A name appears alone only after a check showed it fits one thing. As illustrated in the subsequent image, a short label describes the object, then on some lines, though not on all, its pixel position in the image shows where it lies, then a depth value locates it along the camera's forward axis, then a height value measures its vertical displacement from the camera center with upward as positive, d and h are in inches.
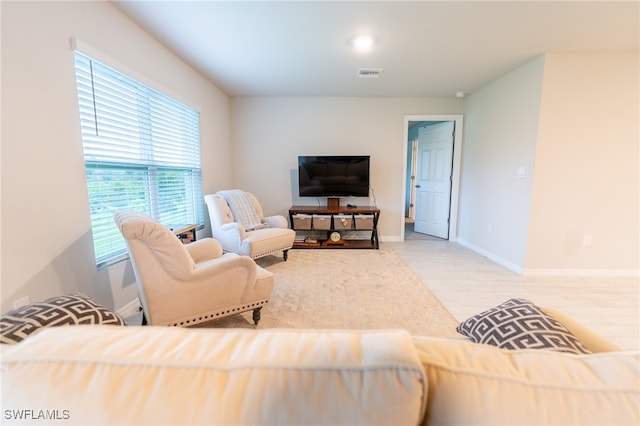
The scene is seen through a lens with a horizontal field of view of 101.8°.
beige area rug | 78.1 -41.4
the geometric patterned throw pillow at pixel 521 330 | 31.1 -18.9
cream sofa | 14.7 -12.0
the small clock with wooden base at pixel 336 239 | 162.7 -35.1
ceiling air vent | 120.5 +52.4
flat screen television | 160.7 +4.3
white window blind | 71.2 +10.8
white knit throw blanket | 132.0 -14.1
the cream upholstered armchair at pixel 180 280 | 57.3 -23.9
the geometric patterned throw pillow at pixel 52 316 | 31.0 -17.6
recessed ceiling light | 92.8 +51.5
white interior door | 174.1 +2.9
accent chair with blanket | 114.8 -21.6
